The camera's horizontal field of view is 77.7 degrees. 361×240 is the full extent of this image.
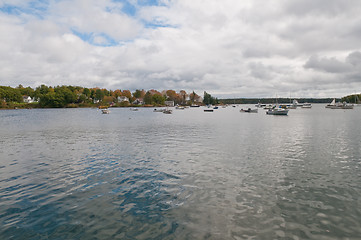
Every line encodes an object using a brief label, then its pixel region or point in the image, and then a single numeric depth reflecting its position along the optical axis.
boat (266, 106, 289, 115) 110.64
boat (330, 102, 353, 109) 188.81
